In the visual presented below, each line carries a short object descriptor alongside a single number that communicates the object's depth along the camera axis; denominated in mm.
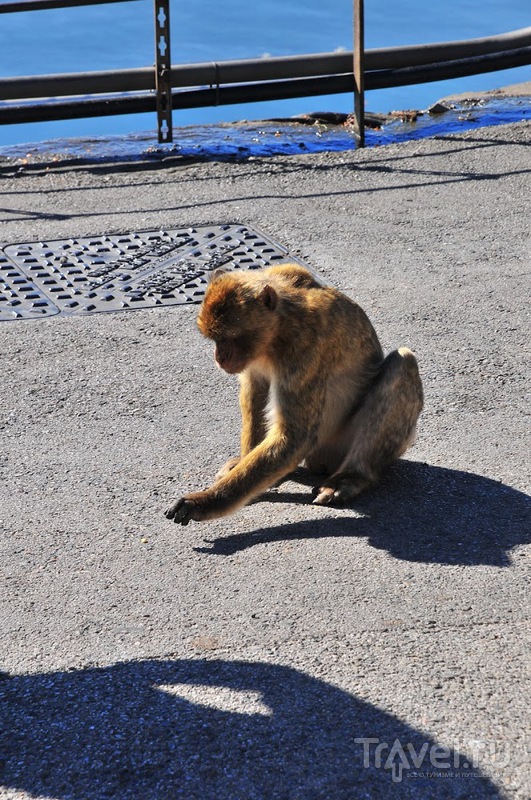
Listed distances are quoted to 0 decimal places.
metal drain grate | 6660
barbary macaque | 4316
